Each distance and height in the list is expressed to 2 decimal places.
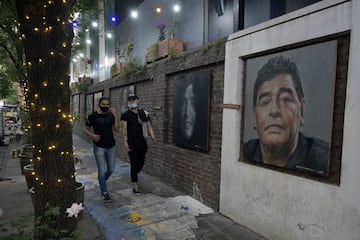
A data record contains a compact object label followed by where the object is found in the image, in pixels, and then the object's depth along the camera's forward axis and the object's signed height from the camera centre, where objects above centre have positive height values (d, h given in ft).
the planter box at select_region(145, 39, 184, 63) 18.31 +3.75
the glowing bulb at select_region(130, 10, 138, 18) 27.96 +8.96
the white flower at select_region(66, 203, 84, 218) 7.43 -2.96
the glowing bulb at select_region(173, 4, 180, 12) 19.66 +6.77
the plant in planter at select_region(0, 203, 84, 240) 6.52 -3.18
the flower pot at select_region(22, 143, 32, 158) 21.08 -3.91
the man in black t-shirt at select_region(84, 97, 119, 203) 15.31 -2.08
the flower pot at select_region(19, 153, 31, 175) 21.16 -4.64
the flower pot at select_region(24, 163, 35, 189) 15.63 -4.36
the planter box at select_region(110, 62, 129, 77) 29.30 +3.65
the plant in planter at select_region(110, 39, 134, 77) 28.45 +4.84
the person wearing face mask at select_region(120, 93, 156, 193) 16.63 -1.95
